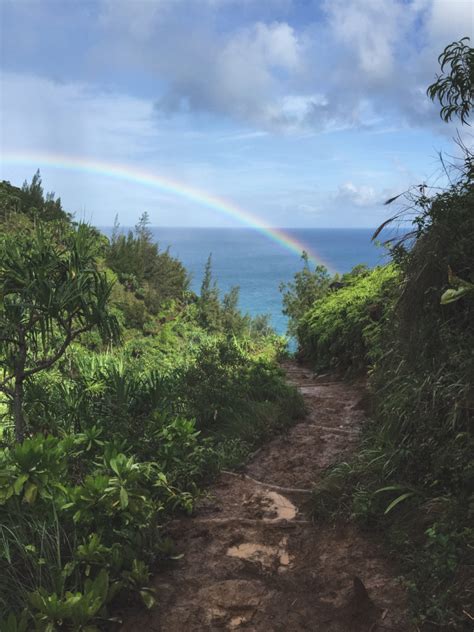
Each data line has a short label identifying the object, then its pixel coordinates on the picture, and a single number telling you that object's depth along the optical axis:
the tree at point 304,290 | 18.09
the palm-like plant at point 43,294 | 3.79
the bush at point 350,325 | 7.59
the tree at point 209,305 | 26.44
